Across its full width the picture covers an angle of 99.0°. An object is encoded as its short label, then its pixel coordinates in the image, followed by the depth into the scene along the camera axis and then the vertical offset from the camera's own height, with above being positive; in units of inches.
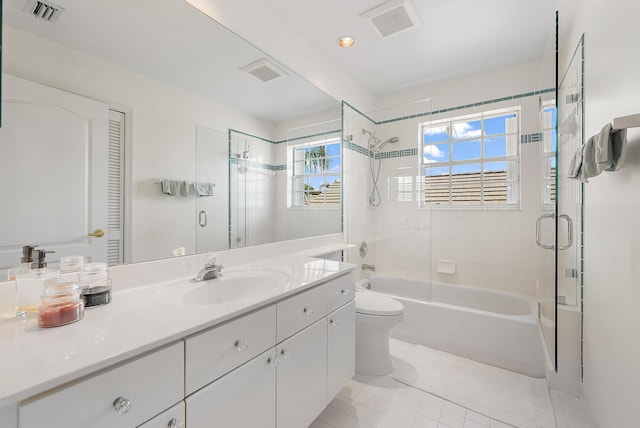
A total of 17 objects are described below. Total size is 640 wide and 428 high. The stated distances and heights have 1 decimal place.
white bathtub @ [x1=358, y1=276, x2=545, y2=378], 77.5 -35.1
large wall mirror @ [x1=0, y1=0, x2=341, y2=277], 36.0 +13.9
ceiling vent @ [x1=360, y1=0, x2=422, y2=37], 72.6 +55.3
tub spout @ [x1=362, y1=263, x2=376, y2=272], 115.7 -23.3
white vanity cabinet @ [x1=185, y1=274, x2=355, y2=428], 33.4 -24.1
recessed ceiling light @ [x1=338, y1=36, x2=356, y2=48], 87.0 +55.5
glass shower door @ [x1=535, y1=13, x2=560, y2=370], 59.9 +0.8
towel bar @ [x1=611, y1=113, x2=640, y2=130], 31.6 +10.9
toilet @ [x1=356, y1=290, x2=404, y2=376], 75.4 -35.4
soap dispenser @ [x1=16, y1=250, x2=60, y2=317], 32.4 -8.7
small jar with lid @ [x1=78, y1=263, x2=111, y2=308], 36.0 -9.8
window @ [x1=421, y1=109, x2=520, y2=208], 106.0 +21.4
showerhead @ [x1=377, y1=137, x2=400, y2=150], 120.8 +31.8
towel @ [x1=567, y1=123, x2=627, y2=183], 38.3 +9.2
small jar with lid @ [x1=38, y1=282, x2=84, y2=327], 29.6 -10.6
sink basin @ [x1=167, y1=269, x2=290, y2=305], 46.2 -13.7
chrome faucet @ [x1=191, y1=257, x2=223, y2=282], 50.6 -11.2
